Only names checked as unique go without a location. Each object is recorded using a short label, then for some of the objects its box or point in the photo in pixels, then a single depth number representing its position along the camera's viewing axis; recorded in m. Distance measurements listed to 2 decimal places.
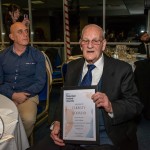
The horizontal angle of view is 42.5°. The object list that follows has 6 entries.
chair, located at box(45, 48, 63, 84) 3.91
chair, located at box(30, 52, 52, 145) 1.88
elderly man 1.17
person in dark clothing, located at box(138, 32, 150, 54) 3.37
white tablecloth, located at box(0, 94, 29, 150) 0.85
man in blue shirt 1.84
